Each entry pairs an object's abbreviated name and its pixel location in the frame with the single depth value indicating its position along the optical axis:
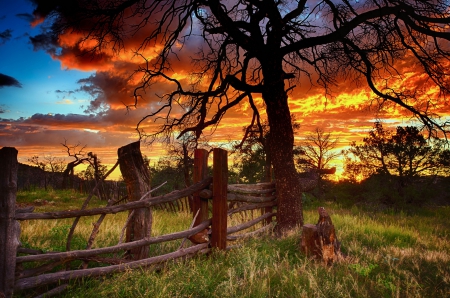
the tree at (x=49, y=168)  27.99
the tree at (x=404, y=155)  17.05
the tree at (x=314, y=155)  21.64
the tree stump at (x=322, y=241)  5.68
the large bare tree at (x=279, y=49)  8.44
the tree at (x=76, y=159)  20.20
